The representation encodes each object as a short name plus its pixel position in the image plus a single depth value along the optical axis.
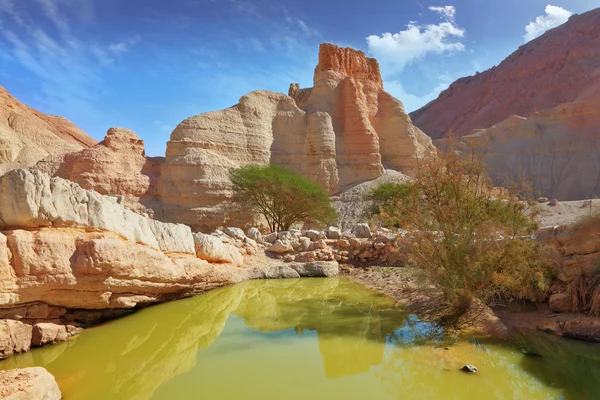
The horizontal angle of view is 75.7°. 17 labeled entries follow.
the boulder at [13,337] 5.21
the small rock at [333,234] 13.27
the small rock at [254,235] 12.95
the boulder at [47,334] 5.62
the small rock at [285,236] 12.91
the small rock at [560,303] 6.43
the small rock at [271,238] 13.15
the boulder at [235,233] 12.16
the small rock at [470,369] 4.59
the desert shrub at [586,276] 6.07
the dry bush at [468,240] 6.20
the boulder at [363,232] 13.52
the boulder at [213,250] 9.16
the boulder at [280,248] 11.96
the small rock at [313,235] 13.15
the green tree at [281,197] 20.97
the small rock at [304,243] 12.38
